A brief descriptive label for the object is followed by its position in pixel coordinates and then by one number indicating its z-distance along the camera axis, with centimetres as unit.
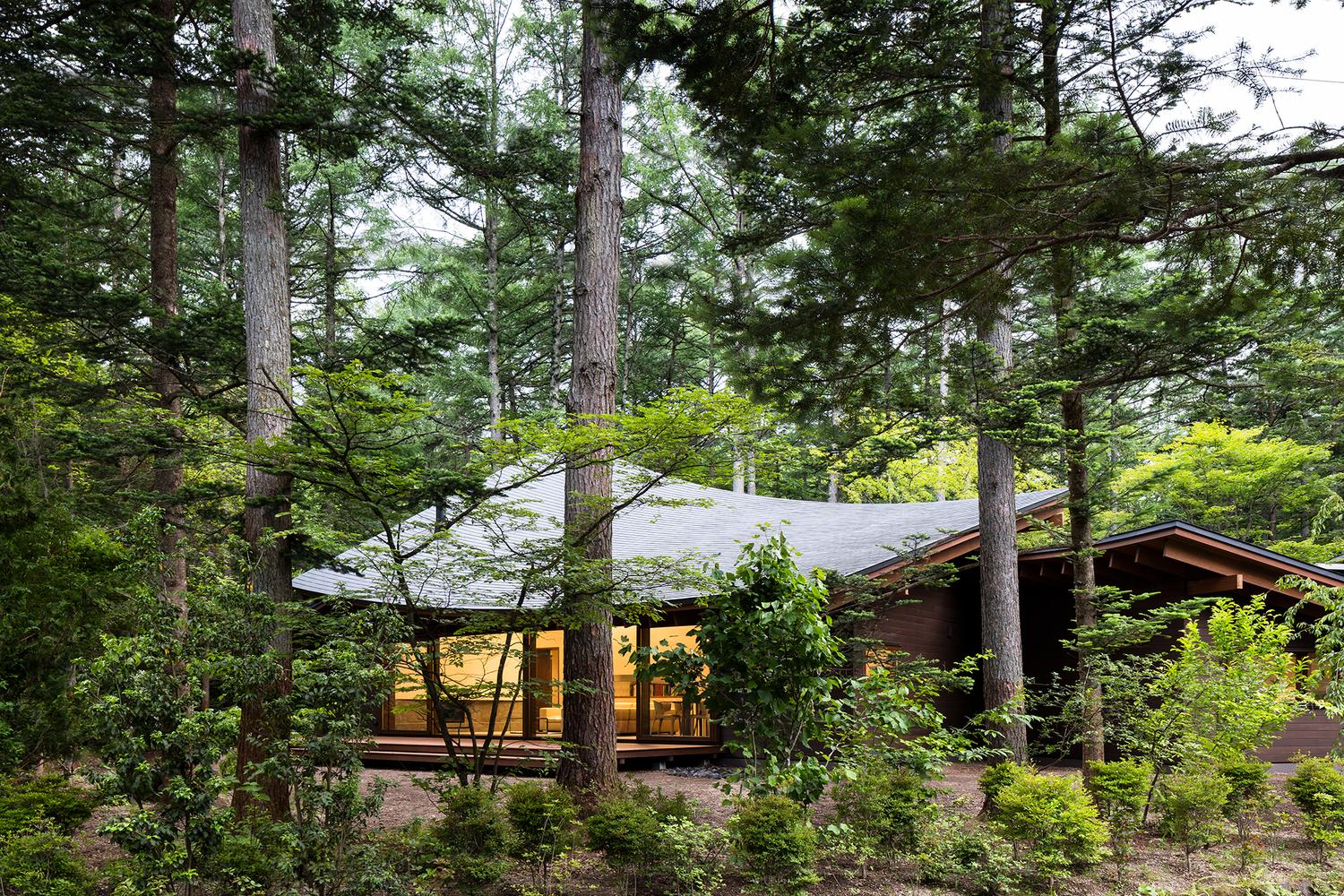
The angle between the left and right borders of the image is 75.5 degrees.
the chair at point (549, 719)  1393
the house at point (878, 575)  1073
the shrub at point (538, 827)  527
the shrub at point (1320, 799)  673
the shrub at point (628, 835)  520
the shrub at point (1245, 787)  718
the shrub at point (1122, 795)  646
